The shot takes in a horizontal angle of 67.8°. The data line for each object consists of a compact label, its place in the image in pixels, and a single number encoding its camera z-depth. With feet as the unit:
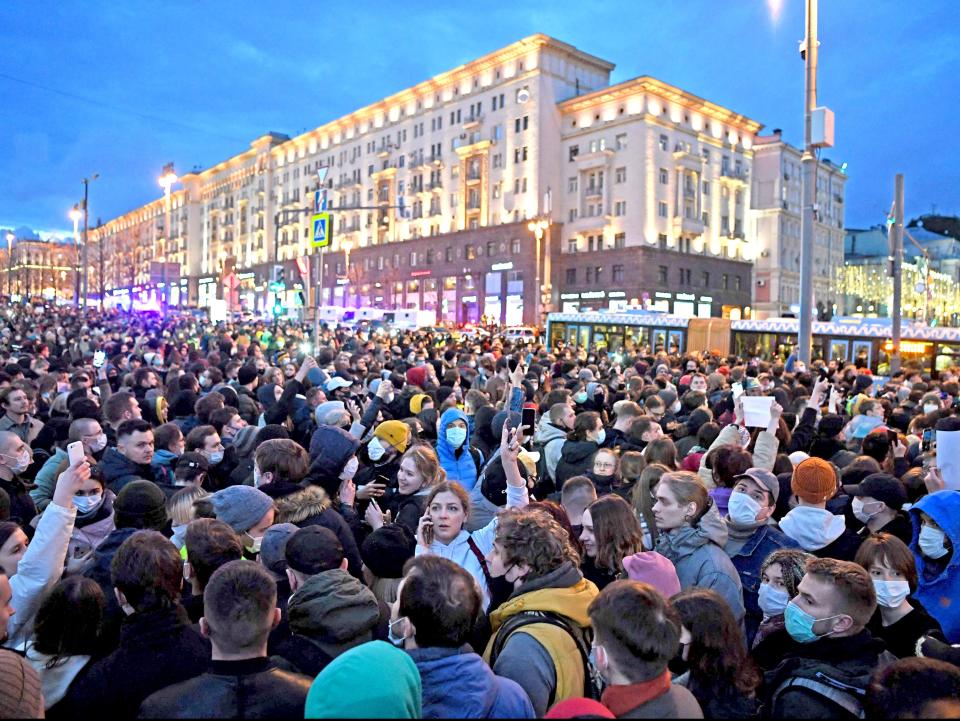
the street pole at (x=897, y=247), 69.26
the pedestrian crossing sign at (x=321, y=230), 55.93
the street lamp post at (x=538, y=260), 185.84
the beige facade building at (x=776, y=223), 226.99
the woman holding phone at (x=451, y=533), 13.32
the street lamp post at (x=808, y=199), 54.13
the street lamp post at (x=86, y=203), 145.44
